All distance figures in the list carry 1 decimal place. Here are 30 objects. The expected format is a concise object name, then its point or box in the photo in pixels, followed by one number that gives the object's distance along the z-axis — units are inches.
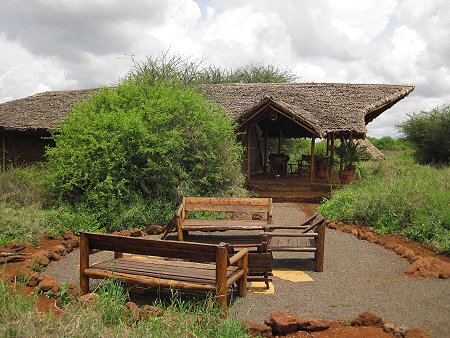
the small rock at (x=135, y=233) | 368.5
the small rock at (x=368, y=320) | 192.1
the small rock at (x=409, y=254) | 310.2
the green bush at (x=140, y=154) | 412.8
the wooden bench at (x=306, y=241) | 280.4
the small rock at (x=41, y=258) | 275.7
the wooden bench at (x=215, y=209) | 335.0
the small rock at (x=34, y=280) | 232.7
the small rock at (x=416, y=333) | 176.6
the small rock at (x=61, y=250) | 307.2
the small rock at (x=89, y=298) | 187.2
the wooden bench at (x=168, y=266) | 197.0
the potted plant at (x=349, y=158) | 621.6
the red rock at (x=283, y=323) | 182.5
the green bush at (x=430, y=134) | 966.4
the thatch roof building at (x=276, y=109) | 598.9
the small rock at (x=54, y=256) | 296.1
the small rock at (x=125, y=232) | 363.6
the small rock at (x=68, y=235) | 346.0
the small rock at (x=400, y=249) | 324.8
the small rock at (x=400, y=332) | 180.2
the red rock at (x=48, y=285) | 222.1
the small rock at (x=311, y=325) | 186.2
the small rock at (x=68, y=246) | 321.4
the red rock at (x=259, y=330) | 179.6
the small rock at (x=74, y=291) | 214.8
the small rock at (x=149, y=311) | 184.2
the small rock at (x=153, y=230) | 386.3
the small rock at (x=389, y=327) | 184.6
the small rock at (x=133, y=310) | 180.7
